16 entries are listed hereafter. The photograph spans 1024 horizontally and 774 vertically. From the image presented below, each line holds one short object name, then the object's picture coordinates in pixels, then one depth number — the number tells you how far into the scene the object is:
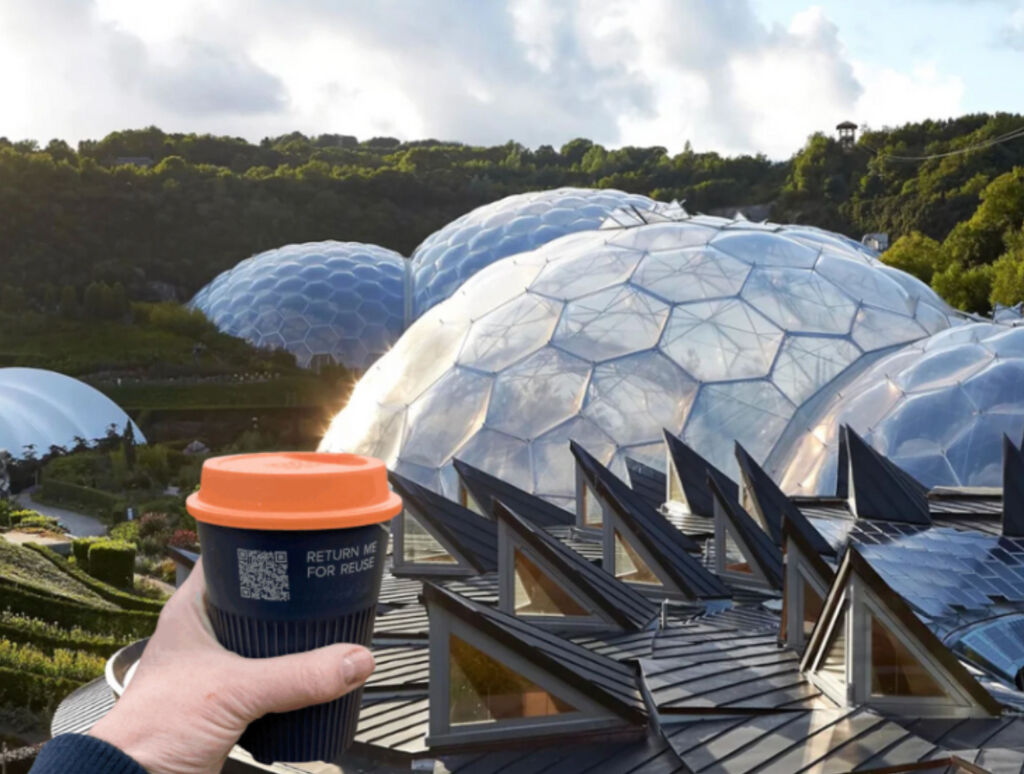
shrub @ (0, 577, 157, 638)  20.70
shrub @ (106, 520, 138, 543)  30.91
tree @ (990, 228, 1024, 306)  43.62
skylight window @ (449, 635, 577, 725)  6.66
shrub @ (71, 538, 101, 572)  26.79
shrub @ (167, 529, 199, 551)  27.62
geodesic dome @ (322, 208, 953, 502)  20.03
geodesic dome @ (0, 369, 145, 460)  42.69
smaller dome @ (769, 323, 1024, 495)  16.97
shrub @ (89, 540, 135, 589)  25.73
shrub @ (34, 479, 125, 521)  35.38
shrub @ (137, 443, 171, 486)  39.53
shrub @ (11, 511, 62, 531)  31.67
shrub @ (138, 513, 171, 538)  31.17
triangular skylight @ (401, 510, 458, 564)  12.51
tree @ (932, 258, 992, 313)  47.12
